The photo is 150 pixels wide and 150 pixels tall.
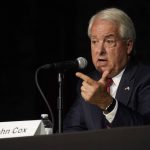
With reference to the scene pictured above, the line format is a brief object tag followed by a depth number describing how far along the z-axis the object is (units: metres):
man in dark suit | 5.33
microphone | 4.51
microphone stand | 4.45
